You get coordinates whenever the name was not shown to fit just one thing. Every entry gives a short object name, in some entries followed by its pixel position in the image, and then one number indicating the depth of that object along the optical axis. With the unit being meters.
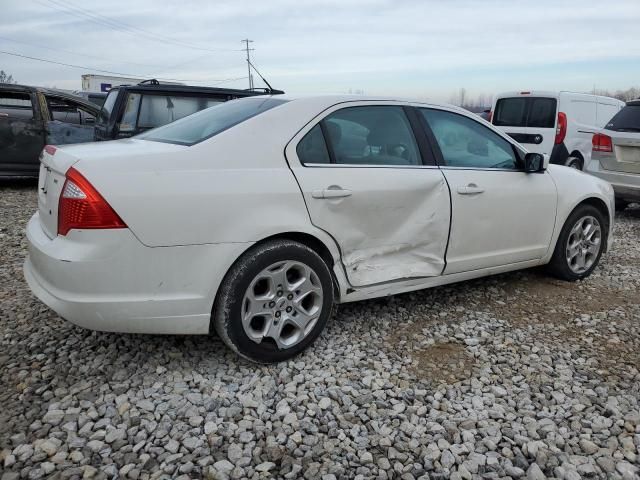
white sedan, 2.52
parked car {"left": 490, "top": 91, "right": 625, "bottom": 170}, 9.21
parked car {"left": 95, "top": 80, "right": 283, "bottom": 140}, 6.91
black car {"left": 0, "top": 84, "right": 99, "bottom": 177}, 8.26
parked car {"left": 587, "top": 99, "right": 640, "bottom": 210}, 6.84
